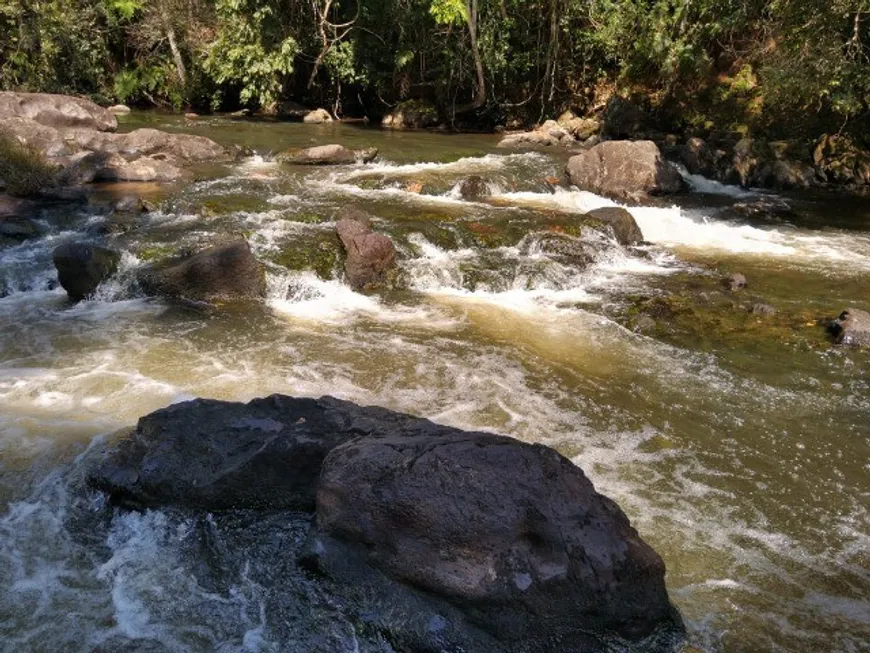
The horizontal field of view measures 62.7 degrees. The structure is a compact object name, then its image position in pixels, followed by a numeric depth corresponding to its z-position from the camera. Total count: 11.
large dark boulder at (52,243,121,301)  8.58
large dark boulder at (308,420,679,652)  3.40
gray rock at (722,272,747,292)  9.41
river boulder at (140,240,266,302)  8.60
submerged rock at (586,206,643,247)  11.27
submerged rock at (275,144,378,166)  15.25
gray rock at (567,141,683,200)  14.20
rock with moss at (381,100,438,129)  21.86
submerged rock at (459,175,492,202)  13.22
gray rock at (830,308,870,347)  7.77
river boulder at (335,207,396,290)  9.41
